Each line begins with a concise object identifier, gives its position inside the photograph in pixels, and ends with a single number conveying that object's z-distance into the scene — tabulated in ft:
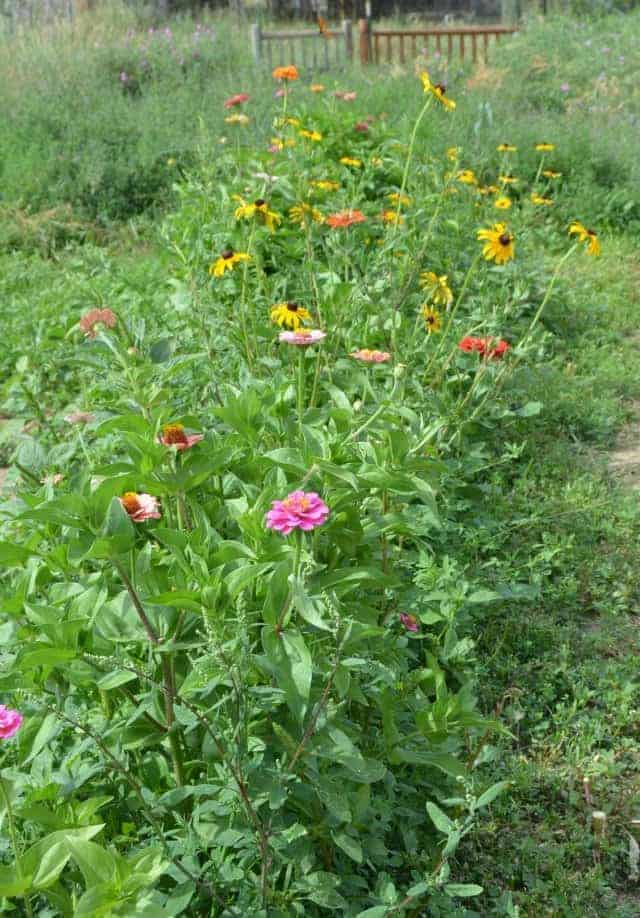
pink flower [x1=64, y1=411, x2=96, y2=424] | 8.52
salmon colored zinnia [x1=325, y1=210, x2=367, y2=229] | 11.80
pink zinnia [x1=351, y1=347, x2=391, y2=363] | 8.93
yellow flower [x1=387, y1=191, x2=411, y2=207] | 11.48
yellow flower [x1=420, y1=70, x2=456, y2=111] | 10.62
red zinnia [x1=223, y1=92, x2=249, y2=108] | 15.29
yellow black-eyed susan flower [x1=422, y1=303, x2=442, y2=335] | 10.87
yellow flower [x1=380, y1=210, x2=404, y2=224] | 12.98
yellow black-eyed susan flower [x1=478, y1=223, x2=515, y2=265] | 10.89
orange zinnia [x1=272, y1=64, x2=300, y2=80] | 13.28
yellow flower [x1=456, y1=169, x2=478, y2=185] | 15.09
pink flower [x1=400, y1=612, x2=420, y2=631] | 7.59
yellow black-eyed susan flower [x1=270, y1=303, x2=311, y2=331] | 9.58
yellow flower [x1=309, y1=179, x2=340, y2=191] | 14.82
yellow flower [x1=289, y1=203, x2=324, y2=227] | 12.13
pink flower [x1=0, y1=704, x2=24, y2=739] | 4.89
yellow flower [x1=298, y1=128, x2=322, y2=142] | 16.28
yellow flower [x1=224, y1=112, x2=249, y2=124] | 15.71
